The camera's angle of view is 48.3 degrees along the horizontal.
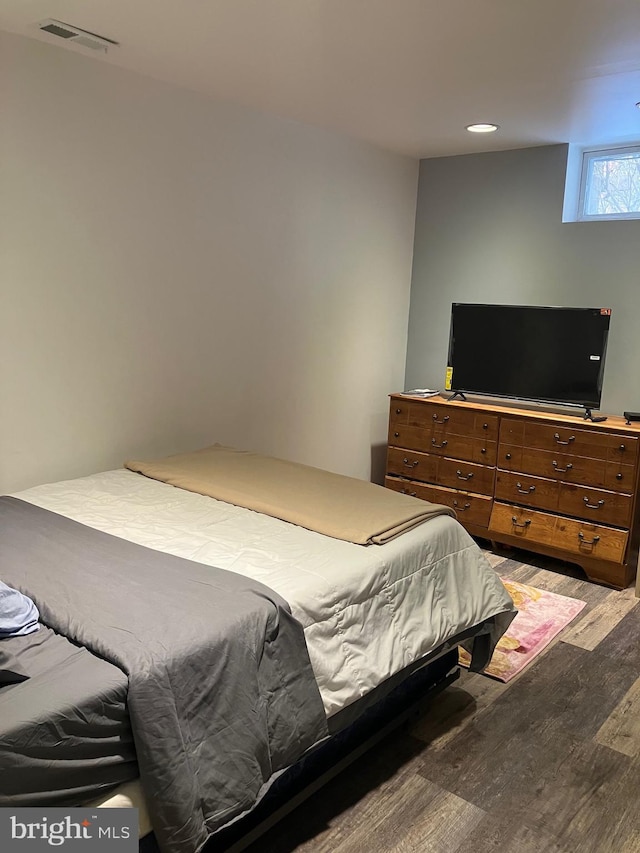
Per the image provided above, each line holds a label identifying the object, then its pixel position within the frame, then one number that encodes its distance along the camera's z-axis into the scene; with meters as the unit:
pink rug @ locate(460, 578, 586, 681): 2.99
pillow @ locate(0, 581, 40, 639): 1.64
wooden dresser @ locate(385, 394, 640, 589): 3.73
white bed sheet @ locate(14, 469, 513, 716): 2.02
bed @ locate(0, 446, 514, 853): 1.46
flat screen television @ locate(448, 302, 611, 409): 3.93
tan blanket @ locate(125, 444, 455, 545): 2.48
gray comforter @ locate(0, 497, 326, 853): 1.50
